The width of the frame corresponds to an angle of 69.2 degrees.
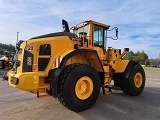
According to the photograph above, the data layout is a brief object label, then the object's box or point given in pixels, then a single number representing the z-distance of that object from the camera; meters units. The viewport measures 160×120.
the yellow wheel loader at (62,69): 3.02
